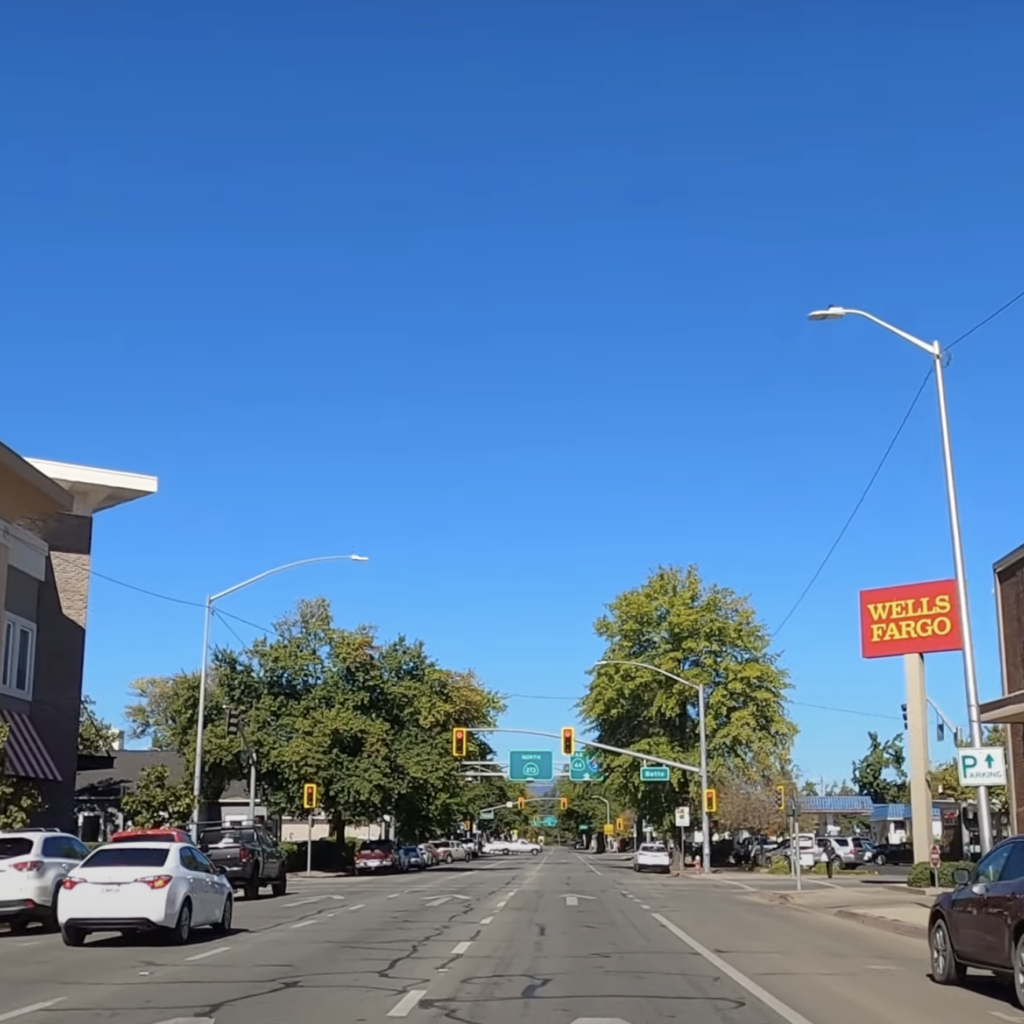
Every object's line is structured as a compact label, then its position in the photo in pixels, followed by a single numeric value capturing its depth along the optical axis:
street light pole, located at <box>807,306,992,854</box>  22.72
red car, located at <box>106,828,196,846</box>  25.08
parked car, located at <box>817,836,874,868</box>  67.62
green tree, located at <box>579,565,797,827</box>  61.69
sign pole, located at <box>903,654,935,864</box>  39.78
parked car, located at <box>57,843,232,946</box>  17.84
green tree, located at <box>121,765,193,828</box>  37.34
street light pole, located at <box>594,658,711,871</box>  53.69
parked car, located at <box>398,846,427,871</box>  63.74
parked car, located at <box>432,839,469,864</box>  82.12
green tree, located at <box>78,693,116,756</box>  76.01
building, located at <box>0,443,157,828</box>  36.06
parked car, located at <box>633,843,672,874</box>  61.16
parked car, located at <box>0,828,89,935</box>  20.59
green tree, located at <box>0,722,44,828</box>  27.28
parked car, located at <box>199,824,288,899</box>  32.91
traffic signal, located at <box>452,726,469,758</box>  48.44
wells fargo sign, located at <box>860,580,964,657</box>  43.88
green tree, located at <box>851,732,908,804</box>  114.31
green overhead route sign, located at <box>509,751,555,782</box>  64.88
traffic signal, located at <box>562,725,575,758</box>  48.09
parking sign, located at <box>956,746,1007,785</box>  23.03
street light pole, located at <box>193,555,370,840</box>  37.59
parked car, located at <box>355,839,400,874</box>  56.84
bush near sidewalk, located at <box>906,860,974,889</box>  34.31
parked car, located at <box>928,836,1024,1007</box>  12.46
